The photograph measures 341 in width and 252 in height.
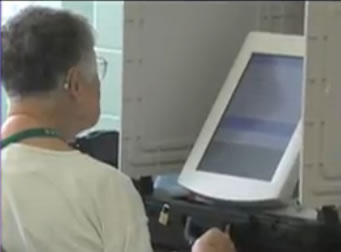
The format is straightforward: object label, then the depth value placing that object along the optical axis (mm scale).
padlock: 3290
